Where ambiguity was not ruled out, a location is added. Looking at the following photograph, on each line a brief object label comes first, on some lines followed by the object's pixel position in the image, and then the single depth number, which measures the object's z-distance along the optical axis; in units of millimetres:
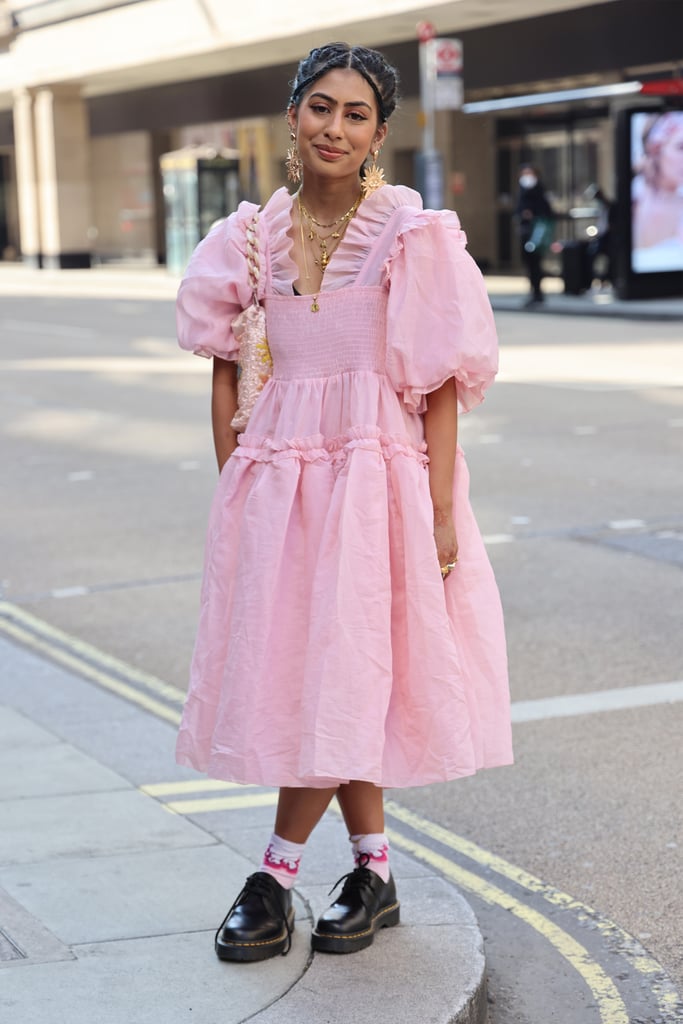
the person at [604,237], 25984
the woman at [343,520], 3322
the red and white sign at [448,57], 24922
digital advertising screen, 24234
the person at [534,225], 24922
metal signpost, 24891
